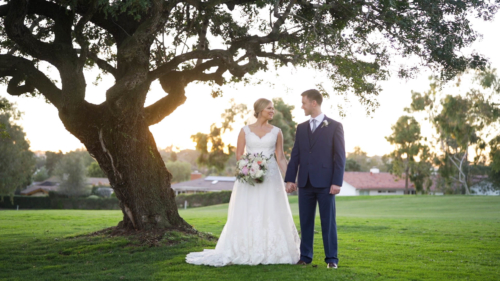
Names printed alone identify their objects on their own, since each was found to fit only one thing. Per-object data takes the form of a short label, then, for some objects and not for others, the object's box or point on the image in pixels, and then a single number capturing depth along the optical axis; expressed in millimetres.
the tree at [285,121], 46156
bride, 6852
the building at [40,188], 73938
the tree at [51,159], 91438
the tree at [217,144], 47281
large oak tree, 8898
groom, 6336
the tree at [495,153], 37000
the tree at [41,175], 88500
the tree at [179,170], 86188
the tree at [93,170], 78488
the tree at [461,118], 38344
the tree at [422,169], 47688
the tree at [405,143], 47662
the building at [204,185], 62562
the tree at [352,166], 77606
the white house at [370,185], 65688
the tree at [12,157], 41438
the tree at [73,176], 58375
